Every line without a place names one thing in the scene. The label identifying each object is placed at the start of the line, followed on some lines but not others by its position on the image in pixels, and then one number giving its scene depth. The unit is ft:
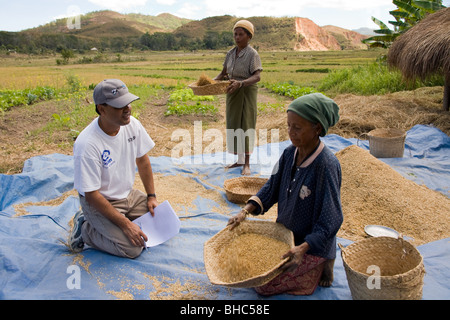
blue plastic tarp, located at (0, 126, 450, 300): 6.79
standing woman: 12.84
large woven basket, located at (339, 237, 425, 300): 5.46
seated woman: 5.94
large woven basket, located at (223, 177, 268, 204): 12.05
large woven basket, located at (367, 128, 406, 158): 14.61
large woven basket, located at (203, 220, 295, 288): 5.67
